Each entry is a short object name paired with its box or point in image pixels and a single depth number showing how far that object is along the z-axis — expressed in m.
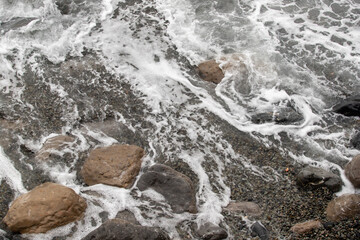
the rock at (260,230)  4.73
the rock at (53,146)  5.77
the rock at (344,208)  4.74
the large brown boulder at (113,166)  5.41
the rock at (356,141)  5.93
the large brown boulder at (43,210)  4.63
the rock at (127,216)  4.93
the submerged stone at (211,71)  7.21
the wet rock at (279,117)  6.44
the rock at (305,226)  4.70
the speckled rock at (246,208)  5.05
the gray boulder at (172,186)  5.13
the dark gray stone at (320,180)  5.21
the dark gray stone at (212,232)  4.69
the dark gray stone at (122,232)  4.30
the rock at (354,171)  5.26
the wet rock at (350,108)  6.40
